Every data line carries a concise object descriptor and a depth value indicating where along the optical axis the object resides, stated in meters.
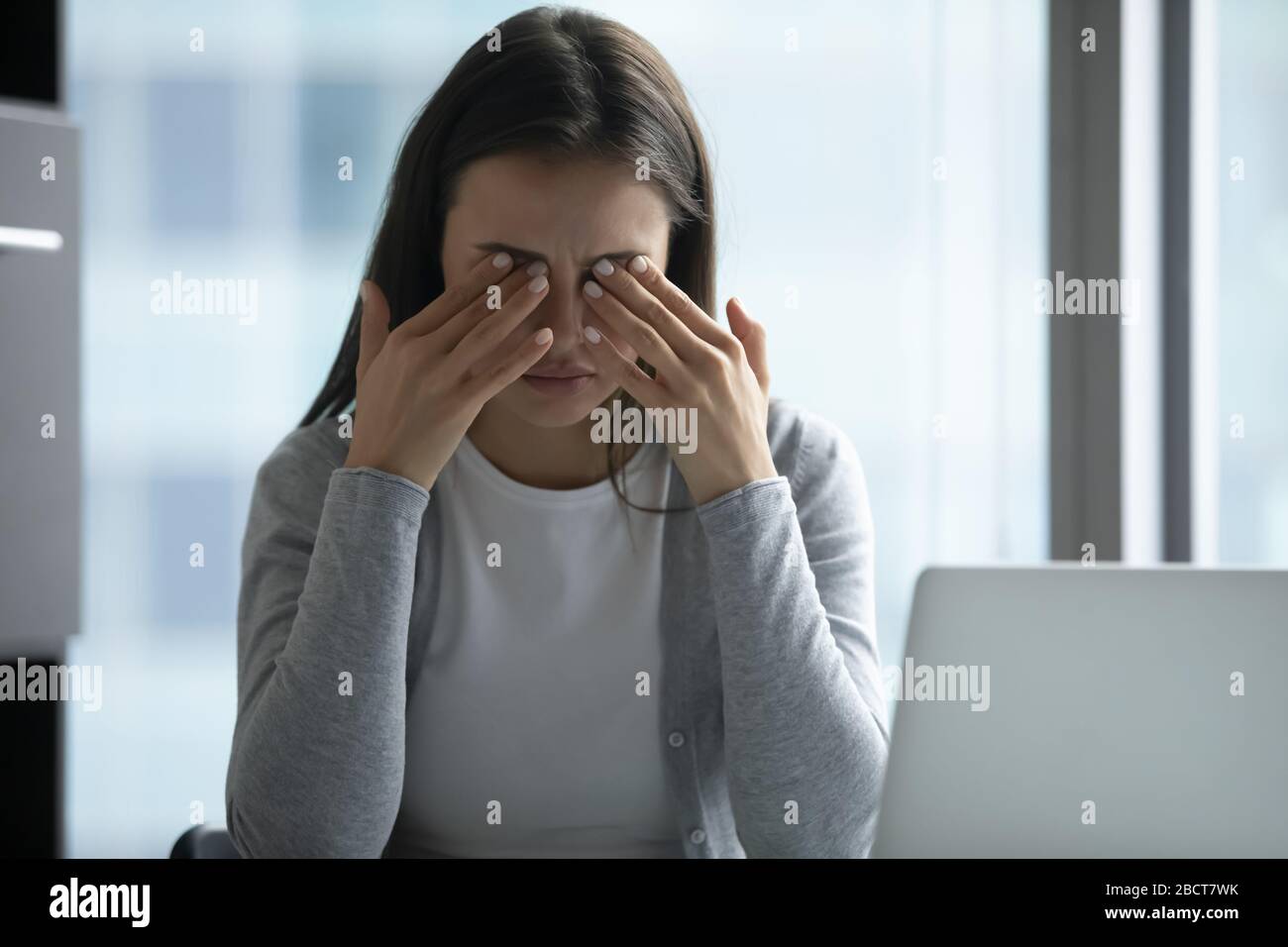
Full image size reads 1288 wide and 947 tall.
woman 2.35
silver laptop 2.10
